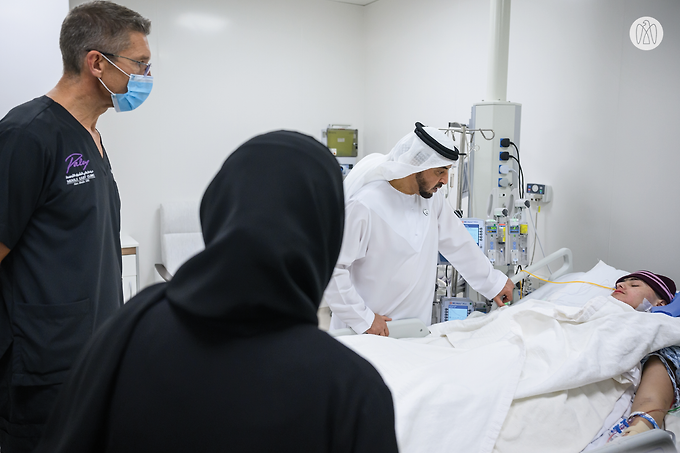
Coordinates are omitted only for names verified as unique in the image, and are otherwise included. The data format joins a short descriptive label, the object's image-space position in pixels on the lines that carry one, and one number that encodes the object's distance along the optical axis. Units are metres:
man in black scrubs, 1.35
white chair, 4.88
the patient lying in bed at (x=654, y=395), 1.74
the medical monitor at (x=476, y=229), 2.98
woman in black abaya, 0.63
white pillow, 2.72
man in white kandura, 2.27
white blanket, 1.53
